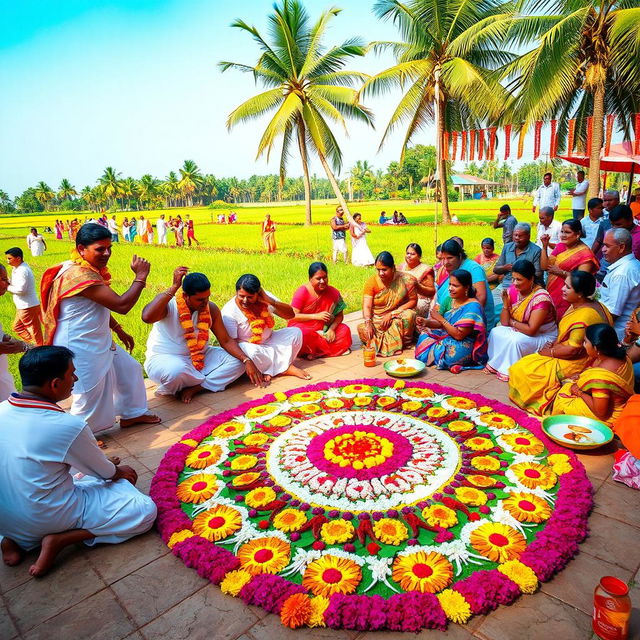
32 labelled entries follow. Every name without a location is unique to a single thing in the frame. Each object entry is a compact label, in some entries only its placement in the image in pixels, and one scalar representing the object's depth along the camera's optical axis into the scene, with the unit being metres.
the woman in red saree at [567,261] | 4.99
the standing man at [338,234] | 12.57
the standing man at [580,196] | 11.73
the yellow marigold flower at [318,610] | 1.96
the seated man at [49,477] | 2.18
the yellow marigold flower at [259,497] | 2.74
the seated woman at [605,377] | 3.08
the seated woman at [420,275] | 5.92
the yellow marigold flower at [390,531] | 2.40
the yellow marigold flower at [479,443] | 3.24
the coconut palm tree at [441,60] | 14.81
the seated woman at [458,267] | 5.09
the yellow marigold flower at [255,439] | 3.45
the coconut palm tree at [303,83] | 17.03
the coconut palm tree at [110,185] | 58.78
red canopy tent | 12.84
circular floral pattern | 2.08
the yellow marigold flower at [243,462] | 3.12
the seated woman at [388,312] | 5.47
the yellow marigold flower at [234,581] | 2.13
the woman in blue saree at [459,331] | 4.73
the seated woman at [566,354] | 3.67
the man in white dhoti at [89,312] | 3.27
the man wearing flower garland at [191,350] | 4.29
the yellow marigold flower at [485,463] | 2.99
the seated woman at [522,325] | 4.34
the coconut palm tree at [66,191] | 65.88
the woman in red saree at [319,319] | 5.36
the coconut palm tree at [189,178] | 63.09
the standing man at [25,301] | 6.27
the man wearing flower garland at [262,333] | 4.82
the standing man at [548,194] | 12.38
